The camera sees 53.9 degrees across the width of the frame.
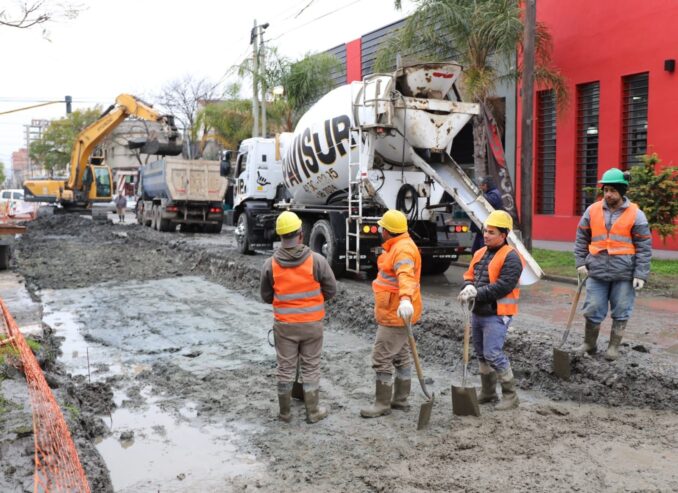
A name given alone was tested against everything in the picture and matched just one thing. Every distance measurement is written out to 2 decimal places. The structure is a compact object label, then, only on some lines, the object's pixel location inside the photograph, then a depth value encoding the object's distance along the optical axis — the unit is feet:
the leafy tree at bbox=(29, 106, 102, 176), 199.52
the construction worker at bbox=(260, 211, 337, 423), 17.51
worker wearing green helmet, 20.40
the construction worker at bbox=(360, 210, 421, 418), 17.19
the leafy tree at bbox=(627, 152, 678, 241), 40.22
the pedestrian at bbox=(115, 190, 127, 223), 107.65
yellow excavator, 82.84
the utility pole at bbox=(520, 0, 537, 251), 44.88
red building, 51.29
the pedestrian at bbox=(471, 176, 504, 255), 36.14
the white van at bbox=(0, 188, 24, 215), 83.90
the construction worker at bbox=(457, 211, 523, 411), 17.17
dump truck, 79.71
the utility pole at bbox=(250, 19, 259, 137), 89.86
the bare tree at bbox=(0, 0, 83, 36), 32.37
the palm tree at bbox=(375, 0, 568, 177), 52.00
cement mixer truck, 36.11
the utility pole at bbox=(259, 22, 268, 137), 88.94
